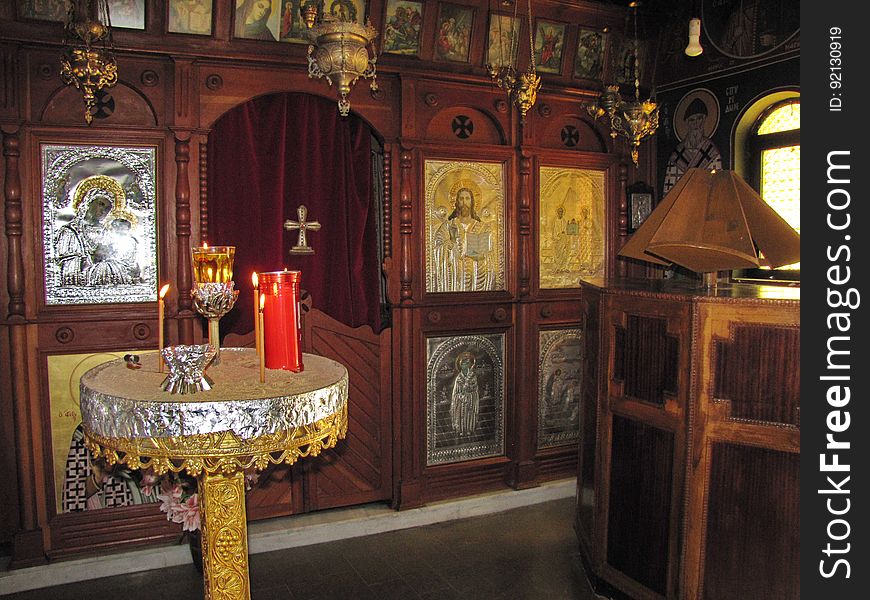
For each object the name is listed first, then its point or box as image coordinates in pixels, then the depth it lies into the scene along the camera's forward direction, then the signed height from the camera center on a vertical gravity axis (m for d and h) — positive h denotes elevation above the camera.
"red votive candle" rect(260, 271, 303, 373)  2.27 -0.21
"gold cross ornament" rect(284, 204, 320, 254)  4.23 +0.20
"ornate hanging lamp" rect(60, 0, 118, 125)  3.43 +1.06
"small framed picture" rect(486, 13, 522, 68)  4.62 +1.51
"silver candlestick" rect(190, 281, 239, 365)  2.27 -0.13
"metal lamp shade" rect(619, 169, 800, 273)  2.98 +0.16
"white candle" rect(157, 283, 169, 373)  2.27 -0.18
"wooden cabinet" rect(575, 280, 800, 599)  2.69 -0.76
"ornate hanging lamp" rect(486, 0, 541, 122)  3.57 +0.95
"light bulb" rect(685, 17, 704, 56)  3.83 +1.25
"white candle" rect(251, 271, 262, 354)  2.21 -0.13
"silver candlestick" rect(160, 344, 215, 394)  1.97 -0.32
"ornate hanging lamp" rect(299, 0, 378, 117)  3.08 +0.97
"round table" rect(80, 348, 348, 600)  1.85 -0.44
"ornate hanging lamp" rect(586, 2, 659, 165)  4.23 +0.92
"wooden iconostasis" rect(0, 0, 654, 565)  3.80 +0.13
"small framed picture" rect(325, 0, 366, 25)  4.10 +1.51
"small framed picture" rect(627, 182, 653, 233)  5.26 +0.43
